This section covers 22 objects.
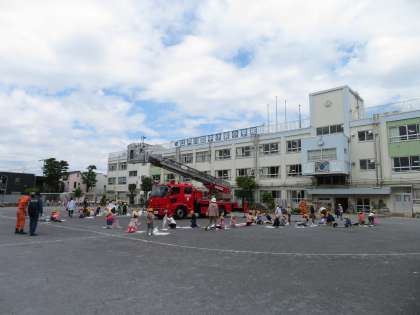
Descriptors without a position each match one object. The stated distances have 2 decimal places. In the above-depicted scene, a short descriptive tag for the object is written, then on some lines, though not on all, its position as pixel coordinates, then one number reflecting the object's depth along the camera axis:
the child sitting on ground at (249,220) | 22.08
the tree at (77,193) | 76.38
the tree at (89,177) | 79.88
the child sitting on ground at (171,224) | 19.32
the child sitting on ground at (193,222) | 19.68
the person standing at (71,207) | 28.72
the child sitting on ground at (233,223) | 21.26
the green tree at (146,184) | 60.78
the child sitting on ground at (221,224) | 19.80
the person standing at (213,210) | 18.38
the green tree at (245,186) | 45.19
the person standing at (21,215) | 15.26
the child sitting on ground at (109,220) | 19.14
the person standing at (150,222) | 15.65
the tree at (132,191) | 67.62
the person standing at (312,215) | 23.45
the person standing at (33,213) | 14.75
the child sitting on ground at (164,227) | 18.28
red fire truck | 25.95
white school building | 35.59
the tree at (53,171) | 74.00
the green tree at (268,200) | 43.50
